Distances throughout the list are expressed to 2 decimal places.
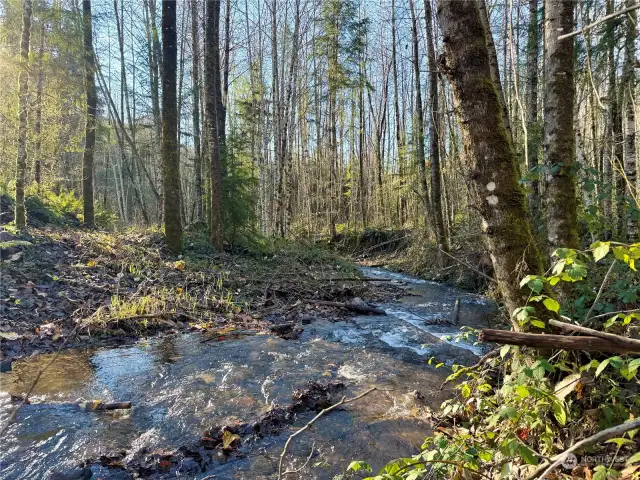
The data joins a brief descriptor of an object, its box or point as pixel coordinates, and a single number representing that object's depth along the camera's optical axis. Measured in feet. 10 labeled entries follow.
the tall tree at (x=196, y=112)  45.40
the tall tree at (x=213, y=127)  33.22
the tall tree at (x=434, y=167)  36.88
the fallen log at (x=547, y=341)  5.84
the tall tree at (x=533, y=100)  25.46
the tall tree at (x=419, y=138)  40.13
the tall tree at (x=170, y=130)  30.50
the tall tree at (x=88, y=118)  40.26
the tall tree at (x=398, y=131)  57.82
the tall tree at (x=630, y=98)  21.09
